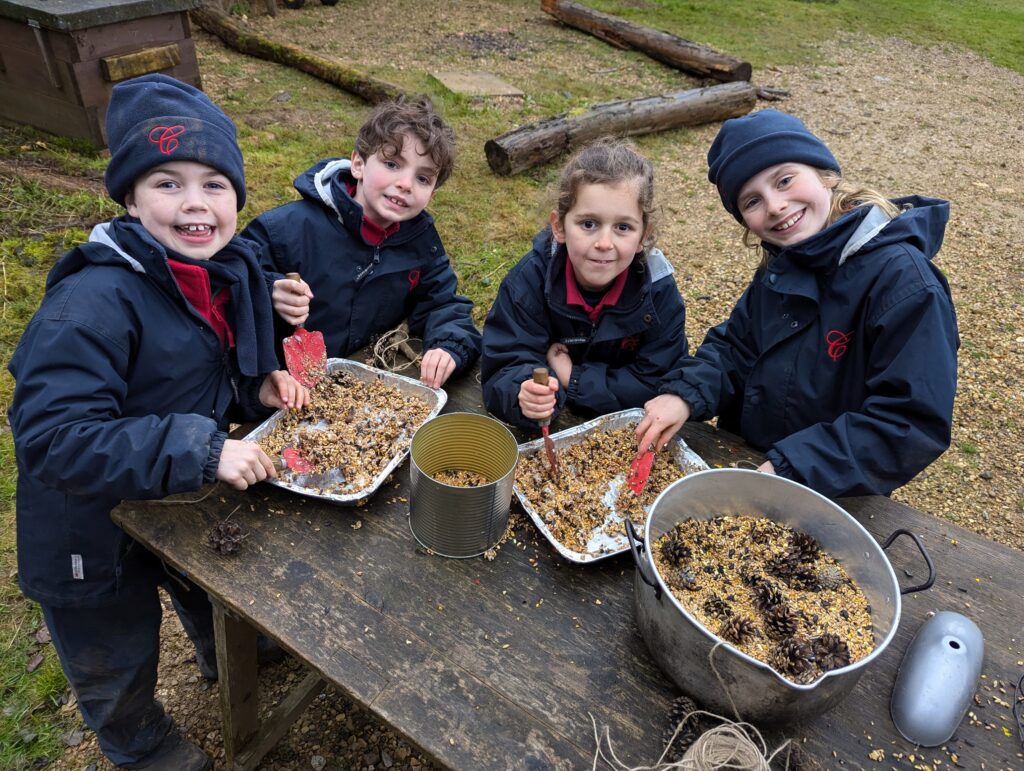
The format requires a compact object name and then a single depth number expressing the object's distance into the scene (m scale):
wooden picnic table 1.49
